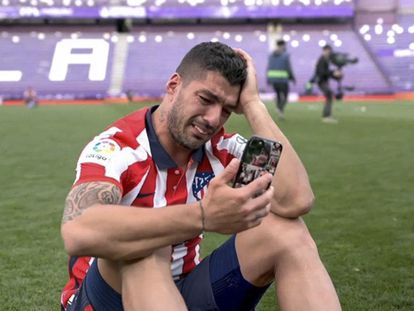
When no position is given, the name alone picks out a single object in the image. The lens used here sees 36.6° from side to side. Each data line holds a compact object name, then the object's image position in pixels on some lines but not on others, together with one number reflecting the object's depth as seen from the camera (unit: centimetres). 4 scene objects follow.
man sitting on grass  168
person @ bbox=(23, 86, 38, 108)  2312
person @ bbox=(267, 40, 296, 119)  1384
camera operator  1355
